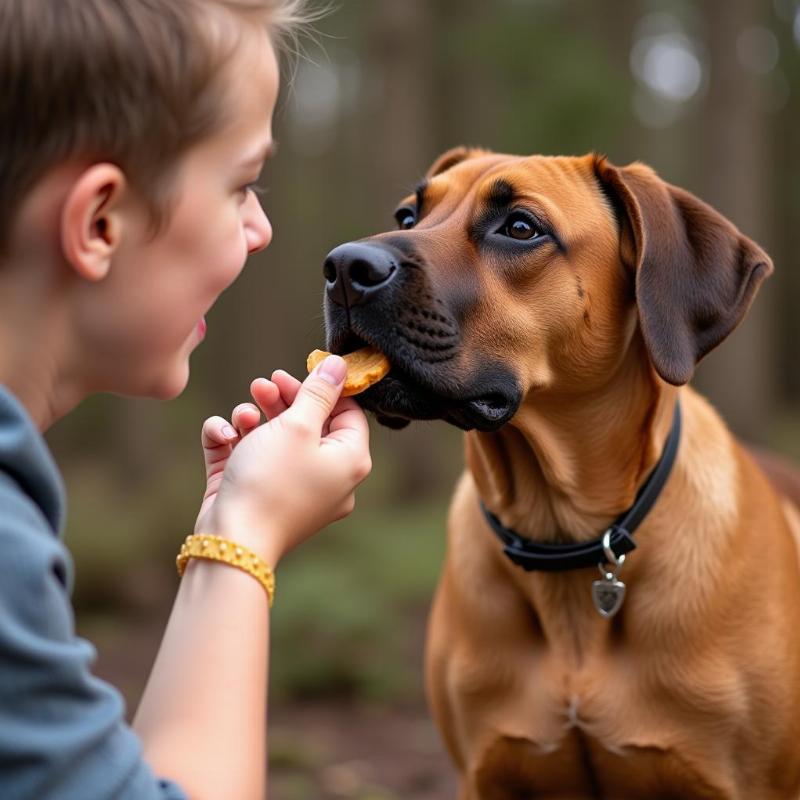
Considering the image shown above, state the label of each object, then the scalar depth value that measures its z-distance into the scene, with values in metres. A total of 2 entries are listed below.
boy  0.93
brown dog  1.39
